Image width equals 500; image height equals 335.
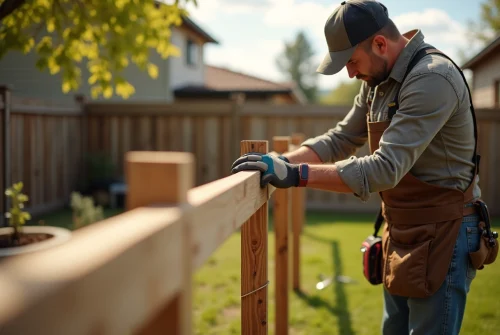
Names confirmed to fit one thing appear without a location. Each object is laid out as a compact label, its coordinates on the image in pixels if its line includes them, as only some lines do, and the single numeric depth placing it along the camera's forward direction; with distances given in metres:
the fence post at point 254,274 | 2.27
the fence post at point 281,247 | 3.61
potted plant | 4.39
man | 2.10
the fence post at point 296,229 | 5.05
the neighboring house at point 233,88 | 19.42
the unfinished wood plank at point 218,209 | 1.12
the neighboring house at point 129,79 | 17.14
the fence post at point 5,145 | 7.25
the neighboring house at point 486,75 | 15.45
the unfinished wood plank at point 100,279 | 0.62
